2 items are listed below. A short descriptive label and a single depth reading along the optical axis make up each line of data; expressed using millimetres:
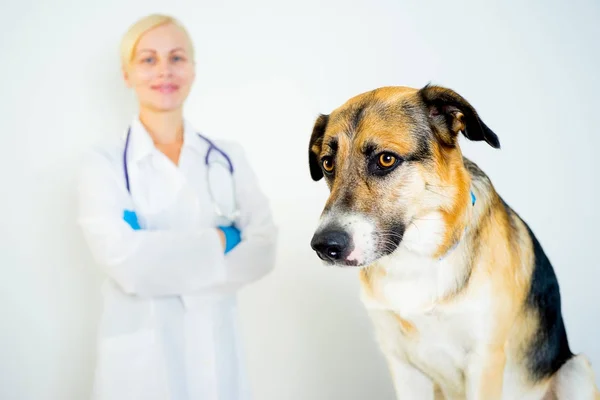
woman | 1815
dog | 1326
